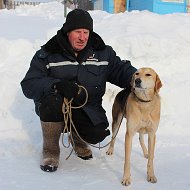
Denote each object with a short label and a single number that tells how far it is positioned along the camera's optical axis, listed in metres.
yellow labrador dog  3.09
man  3.32
